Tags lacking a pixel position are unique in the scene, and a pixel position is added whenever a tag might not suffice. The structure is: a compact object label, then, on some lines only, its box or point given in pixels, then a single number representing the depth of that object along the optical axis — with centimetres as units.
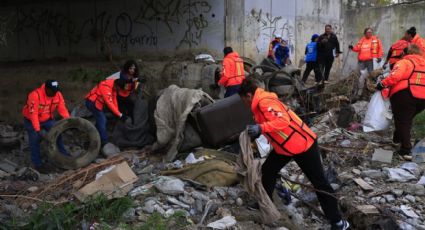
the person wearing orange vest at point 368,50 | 1105
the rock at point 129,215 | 482
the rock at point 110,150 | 799
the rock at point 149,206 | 500
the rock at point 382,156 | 655
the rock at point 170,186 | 541
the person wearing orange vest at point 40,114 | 751
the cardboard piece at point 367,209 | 496
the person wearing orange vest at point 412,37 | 973
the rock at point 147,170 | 663
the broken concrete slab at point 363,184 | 566
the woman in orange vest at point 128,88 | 845
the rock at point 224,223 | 470
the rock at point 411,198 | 538
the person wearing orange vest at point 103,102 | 813
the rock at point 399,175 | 593
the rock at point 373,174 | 610
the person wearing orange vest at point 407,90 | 646
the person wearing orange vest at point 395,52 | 964
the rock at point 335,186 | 572
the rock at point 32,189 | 638
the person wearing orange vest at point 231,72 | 895
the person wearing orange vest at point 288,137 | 438
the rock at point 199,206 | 513
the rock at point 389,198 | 542
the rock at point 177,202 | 518
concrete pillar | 1130
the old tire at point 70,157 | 769
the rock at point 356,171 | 625
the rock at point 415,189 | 551
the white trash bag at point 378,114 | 751
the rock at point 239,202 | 525
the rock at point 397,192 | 549
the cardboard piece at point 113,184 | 533
